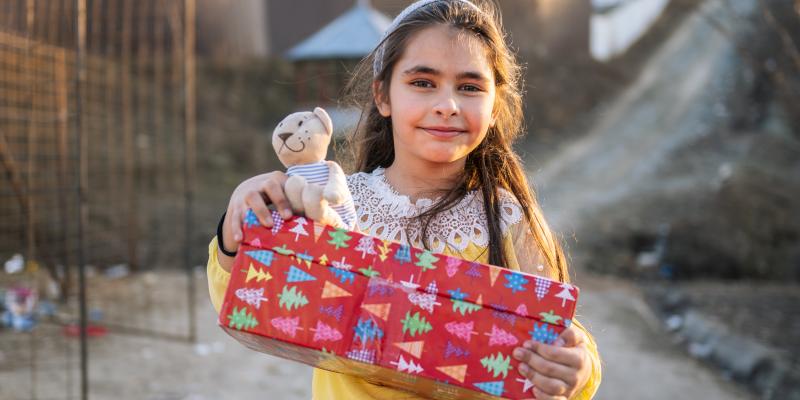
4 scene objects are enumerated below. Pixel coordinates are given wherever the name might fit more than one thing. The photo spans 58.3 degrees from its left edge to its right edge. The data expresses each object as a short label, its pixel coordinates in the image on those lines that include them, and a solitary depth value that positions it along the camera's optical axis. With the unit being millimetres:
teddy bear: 1246
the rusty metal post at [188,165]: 5414
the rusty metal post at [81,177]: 3720
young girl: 1400
